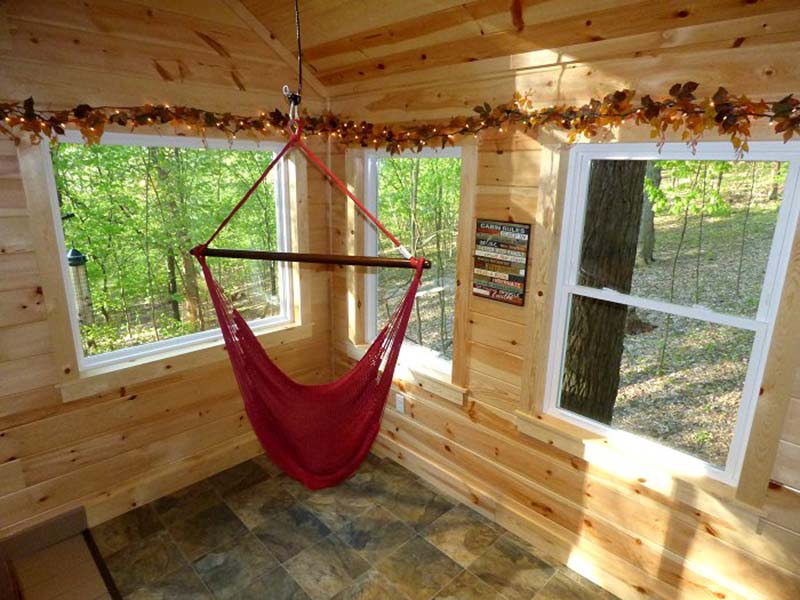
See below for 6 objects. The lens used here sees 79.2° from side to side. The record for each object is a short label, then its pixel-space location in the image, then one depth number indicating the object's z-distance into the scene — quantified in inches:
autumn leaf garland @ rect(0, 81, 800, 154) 58.4
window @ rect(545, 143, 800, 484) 66.2
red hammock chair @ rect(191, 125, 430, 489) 84.6
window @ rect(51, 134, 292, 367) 93.1
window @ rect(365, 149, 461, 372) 110.4
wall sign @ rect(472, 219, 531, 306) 86.4
